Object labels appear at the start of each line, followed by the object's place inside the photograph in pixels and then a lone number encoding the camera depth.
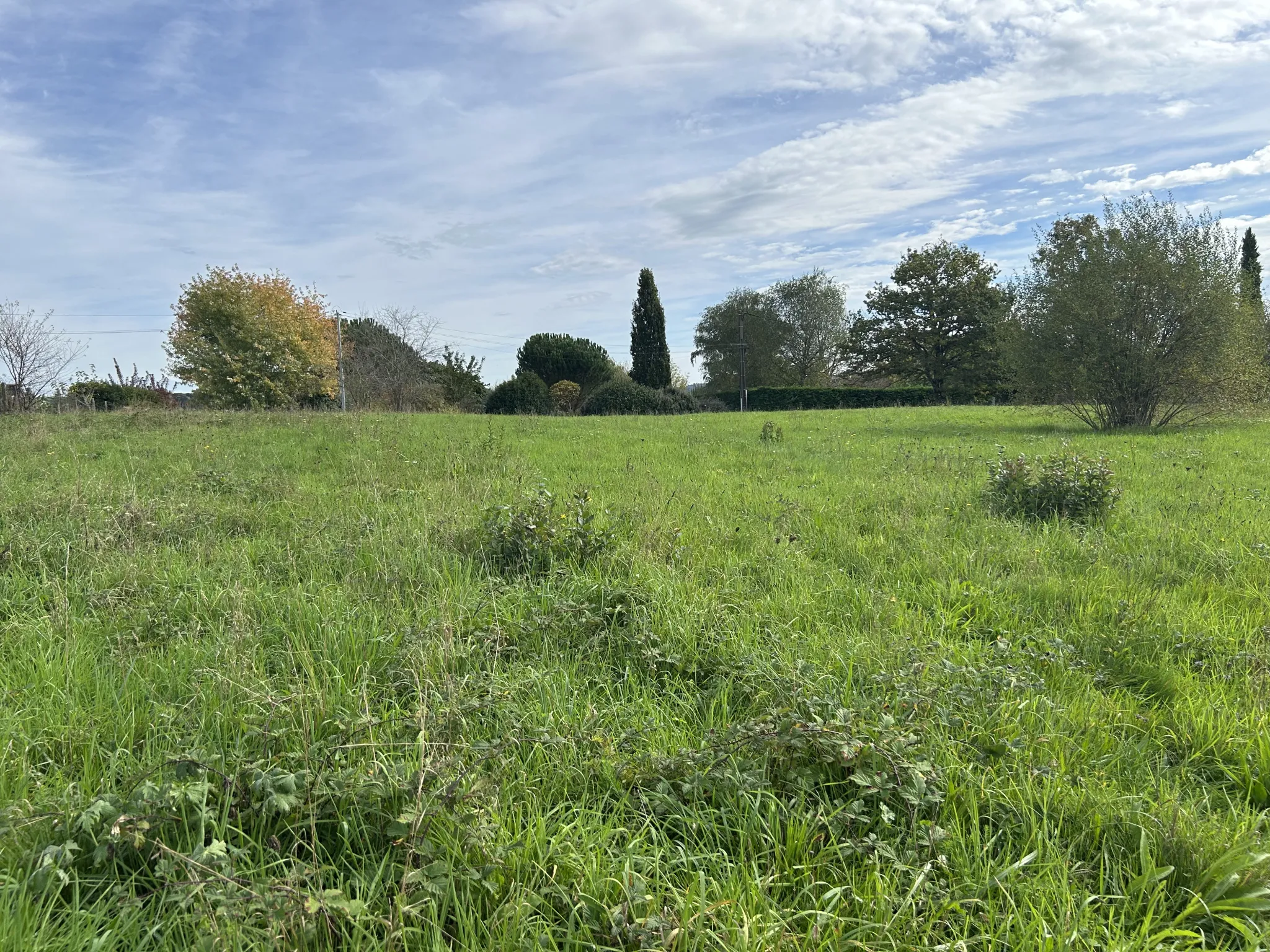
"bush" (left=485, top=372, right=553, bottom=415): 32.00
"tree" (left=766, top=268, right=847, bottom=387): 52.03
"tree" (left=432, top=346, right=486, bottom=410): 37.78
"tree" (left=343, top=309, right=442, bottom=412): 32.31
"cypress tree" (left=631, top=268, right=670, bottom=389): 47.06
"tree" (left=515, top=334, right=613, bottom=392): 40.91
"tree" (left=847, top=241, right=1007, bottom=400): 45.06
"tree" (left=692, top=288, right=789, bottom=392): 52.41
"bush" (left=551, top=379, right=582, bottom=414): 36.97
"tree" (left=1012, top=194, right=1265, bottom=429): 13.96
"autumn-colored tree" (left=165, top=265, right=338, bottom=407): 26.12
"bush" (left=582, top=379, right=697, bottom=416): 32.12
